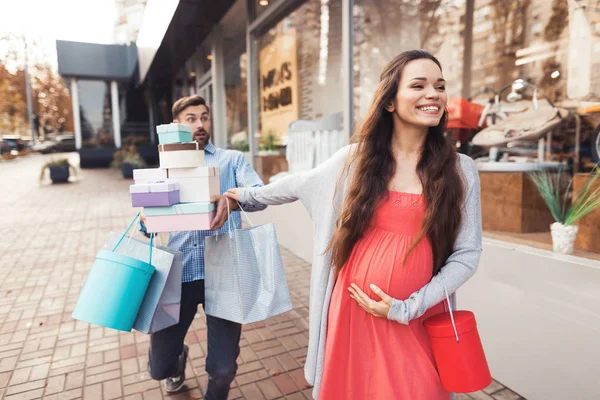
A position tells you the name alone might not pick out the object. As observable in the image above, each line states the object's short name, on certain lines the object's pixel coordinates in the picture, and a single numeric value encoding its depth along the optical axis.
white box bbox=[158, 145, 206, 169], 1.82
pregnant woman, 1.45
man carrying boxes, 1.82
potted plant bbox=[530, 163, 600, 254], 2.63
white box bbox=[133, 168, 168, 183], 1.82
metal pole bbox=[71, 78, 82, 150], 19.41
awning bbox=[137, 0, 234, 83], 7.49
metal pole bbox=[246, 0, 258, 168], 7.34
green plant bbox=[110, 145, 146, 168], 16.14
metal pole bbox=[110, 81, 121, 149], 20.25
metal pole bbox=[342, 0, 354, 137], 4.73
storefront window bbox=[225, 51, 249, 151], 7.92
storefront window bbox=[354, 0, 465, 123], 5.54
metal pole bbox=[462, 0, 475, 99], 5.47
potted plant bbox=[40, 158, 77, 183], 14.83
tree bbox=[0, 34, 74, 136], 26.48
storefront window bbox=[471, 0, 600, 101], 3.45
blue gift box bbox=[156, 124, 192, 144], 1.84
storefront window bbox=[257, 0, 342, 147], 5.87
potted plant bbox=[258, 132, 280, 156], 6.88
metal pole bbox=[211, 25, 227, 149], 8.90
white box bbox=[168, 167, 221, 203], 1.84
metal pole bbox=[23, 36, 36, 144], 29.02
